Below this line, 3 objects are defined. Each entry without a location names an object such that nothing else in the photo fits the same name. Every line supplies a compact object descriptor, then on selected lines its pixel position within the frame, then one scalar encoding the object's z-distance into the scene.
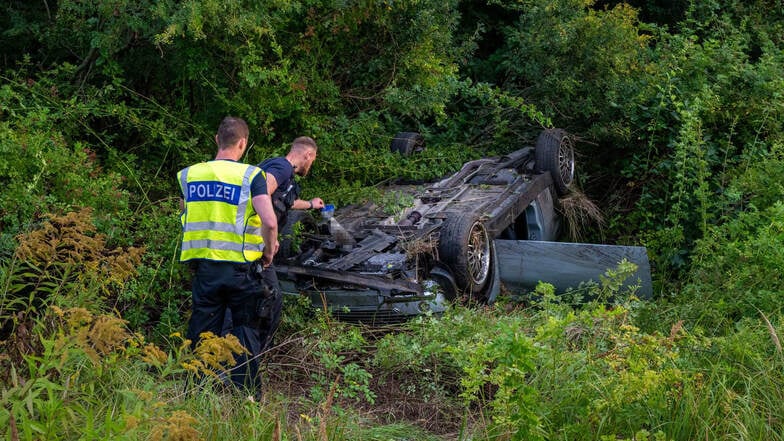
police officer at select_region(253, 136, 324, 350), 10.66
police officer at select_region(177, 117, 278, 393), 9.98
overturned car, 12.43
